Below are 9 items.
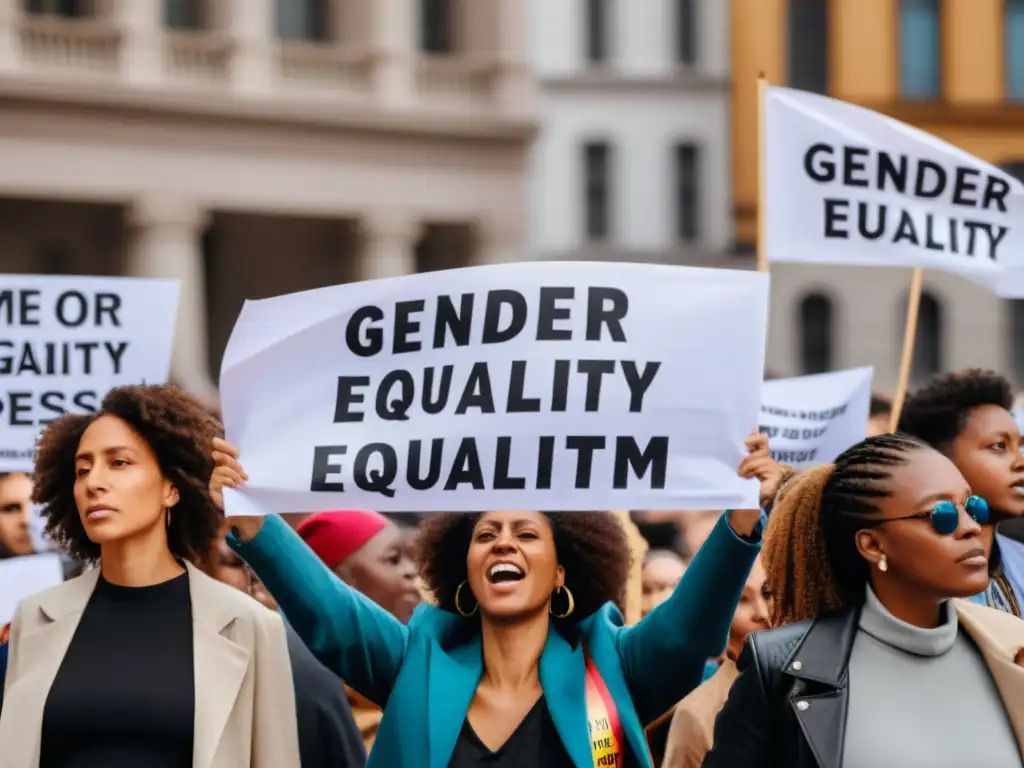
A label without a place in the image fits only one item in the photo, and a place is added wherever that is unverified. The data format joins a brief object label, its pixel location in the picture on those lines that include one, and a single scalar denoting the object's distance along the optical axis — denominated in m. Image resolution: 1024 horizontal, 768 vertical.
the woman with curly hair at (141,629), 4.76
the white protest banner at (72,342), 7.93
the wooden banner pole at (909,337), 7.03
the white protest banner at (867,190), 7.74
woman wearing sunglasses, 4.17
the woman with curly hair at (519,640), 4.65
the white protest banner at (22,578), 6.67
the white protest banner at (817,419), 8.55
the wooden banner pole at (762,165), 7.45
